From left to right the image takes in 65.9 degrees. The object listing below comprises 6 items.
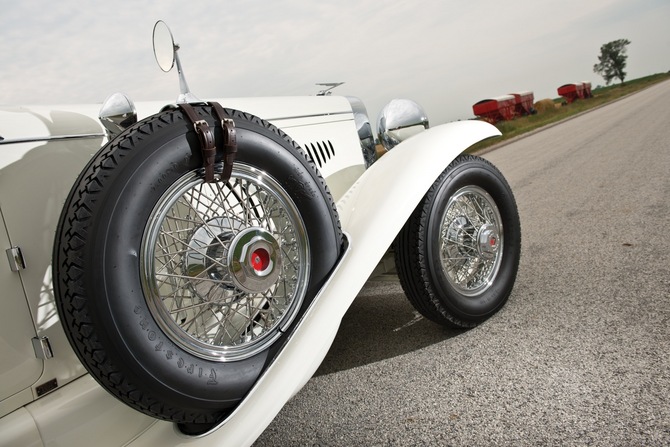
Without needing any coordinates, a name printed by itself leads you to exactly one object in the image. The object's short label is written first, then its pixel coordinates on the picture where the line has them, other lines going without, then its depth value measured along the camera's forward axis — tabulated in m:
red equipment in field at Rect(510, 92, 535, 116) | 39.00
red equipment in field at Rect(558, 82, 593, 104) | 50.00
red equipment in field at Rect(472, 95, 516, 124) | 35.84
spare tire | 1.56
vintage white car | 1.58
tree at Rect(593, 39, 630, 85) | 97.19
